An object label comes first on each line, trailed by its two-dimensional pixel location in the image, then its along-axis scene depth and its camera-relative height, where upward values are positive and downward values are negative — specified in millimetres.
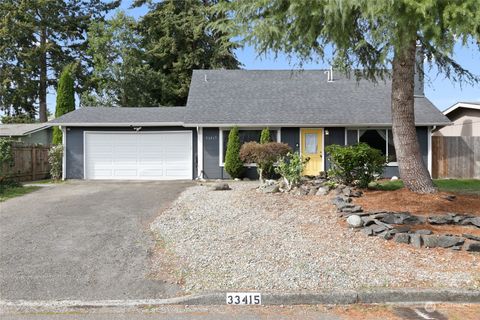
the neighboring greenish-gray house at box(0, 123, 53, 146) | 22516 +1382
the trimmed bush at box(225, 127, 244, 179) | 15969 -3
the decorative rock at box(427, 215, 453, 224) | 7074 -1101
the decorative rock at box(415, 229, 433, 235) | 6473 -1203
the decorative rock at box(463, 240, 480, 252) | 6059 -1340
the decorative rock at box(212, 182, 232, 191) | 12363 -916
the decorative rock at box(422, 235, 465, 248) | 6176 -1288
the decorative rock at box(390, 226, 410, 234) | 6555 -1179
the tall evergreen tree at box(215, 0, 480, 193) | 5559 +1962
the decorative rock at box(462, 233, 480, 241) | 6243 -1242
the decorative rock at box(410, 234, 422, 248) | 6265 -1291
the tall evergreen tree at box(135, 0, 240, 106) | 29688 +7770
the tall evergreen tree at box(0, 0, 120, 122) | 33781 +9504
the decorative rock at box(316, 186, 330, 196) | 9523 -819
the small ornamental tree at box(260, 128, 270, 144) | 15945 +742
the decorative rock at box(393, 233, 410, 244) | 6379 -1272
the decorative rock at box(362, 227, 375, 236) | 6715 -1231
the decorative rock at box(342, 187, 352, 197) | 8907 -786
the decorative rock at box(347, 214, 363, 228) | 7027 -1123
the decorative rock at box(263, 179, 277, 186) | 11523 -745
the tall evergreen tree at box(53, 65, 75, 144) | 26984 +3963
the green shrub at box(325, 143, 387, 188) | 9539 -192
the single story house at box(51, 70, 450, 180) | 16500 +1121
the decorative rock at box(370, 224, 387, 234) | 6725 -1190
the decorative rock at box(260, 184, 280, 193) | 10648 -851
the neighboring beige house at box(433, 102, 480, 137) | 20531 +1751
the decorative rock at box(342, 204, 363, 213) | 7624 -996
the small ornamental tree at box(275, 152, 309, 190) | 10570 -393
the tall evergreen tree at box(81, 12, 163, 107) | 28875 +6019
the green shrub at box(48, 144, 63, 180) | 17000 -97
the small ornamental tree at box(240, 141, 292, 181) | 12781 +88
